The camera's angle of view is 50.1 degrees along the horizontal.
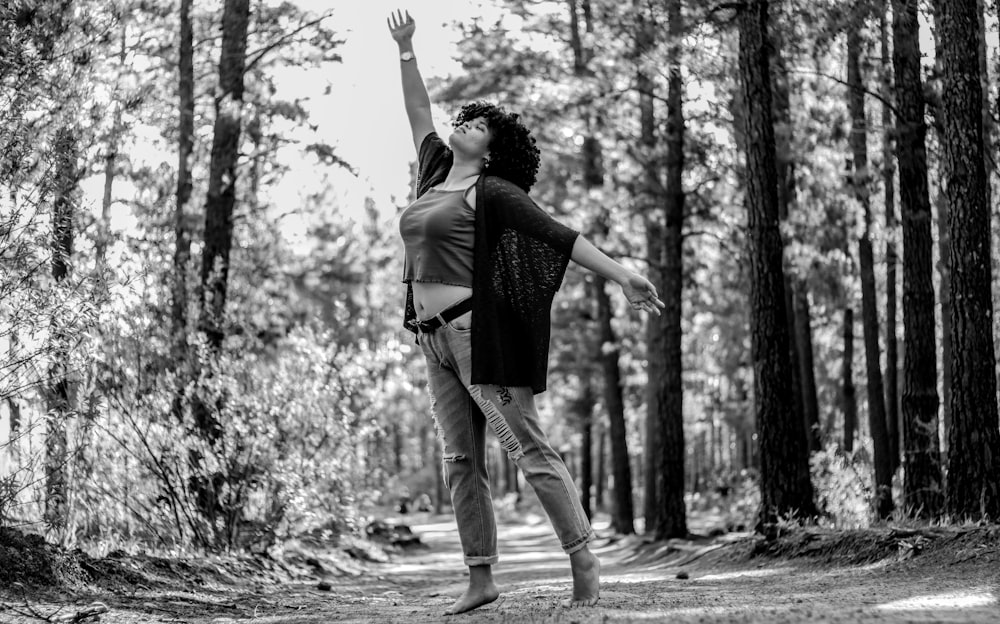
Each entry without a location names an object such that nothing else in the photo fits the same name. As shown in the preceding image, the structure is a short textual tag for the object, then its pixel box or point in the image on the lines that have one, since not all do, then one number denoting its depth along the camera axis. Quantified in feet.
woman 15.58
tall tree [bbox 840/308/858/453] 64.75
